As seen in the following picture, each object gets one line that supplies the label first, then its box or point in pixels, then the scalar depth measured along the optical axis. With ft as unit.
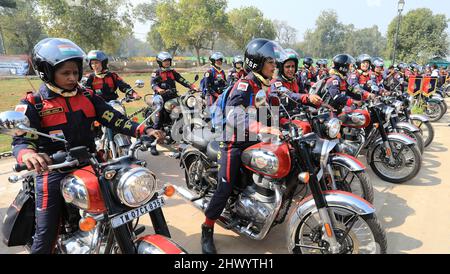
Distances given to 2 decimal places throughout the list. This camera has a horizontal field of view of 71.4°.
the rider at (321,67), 40.30
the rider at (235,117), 9.14
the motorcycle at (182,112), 19.68
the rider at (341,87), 16.57
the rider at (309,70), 36.76
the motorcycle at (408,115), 19.59
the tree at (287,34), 294.25
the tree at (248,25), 175.06
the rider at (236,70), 31.08
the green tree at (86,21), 98.12
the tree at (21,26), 146.30
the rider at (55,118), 7.05
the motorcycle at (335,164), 9.96
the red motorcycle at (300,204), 8.14
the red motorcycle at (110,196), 6.09
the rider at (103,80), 18.13
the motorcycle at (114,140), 15.37
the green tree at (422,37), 120.67
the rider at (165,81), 21.91
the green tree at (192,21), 143.43
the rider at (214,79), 26.43
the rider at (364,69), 22.54
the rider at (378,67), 27.53
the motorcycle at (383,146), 15.05
